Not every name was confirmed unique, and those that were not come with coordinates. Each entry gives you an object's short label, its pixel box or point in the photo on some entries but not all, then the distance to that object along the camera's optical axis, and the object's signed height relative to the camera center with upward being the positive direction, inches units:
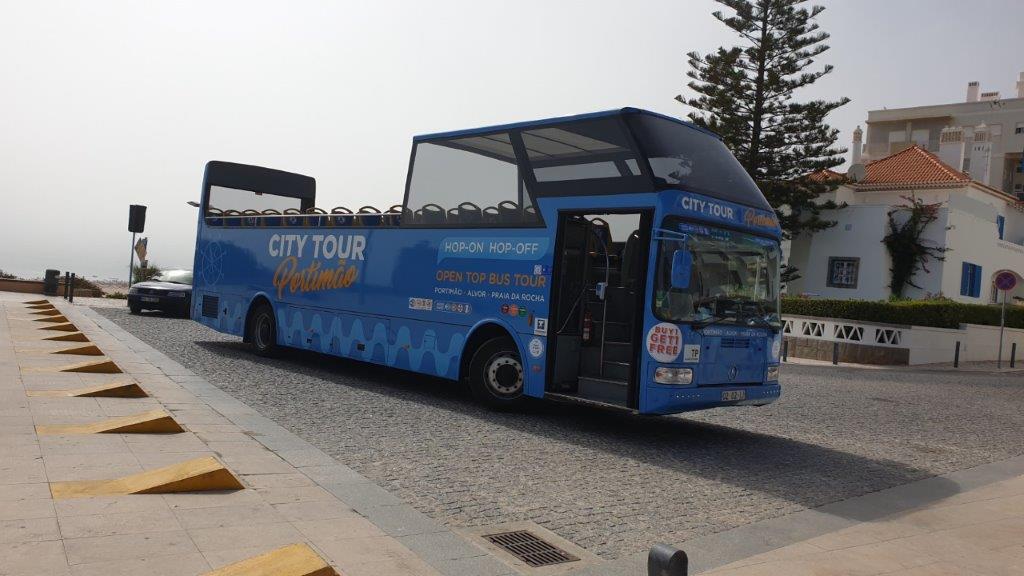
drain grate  187.2 -59.7
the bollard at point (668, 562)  106.8 -33.4
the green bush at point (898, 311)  979.3 +10.1
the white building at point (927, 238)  1272.1 +127.5
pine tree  1365.7 +330.0
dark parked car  868.6 -37.4
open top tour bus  324.2 +11.1
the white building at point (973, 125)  2411.4 +589.2
